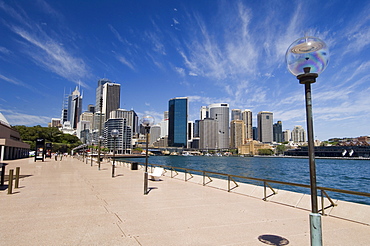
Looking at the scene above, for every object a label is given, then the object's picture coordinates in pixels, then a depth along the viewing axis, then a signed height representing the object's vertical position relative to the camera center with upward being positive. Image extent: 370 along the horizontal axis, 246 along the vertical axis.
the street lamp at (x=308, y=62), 4.42 +1.55
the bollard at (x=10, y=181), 11.20 -1.58
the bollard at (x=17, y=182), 13.08 -1.88
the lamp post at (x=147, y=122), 13.23 +1.29
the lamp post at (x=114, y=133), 24.81 +1.32
